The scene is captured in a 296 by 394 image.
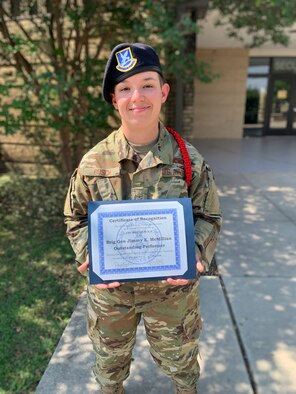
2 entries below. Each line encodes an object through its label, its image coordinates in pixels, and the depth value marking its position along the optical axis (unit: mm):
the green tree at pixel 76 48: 3827
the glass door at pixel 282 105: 13547
